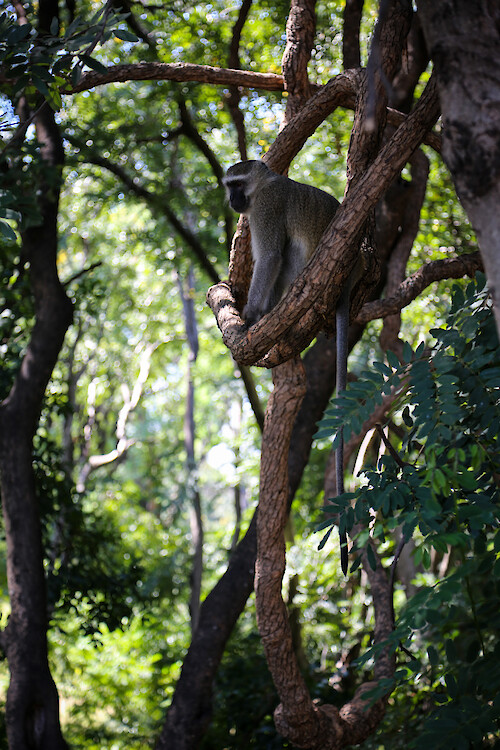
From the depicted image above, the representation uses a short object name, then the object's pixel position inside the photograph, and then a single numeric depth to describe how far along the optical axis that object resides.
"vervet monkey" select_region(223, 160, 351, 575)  3.12
